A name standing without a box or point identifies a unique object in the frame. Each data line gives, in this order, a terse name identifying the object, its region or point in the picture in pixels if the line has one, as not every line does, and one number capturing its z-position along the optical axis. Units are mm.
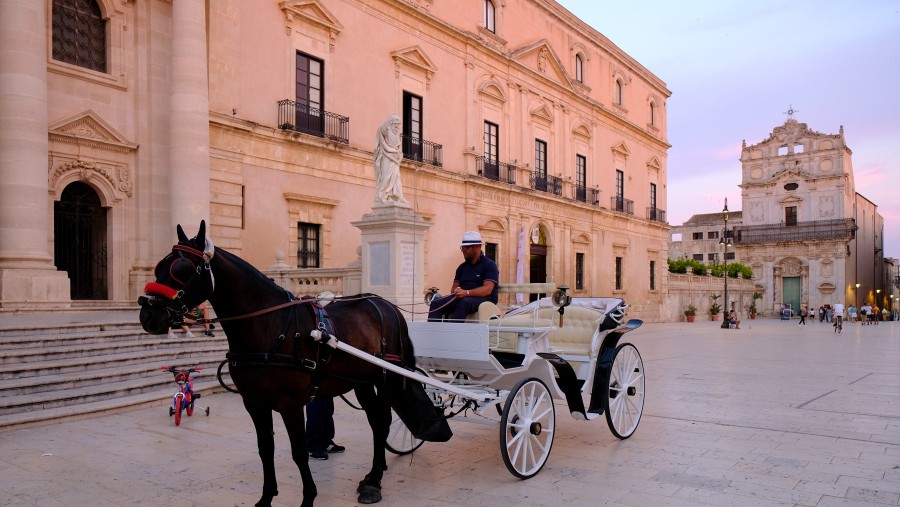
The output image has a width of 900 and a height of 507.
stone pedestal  12328
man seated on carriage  6363
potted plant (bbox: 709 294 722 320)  42719
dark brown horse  4340
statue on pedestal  12852
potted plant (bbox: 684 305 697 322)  39281
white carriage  5762
